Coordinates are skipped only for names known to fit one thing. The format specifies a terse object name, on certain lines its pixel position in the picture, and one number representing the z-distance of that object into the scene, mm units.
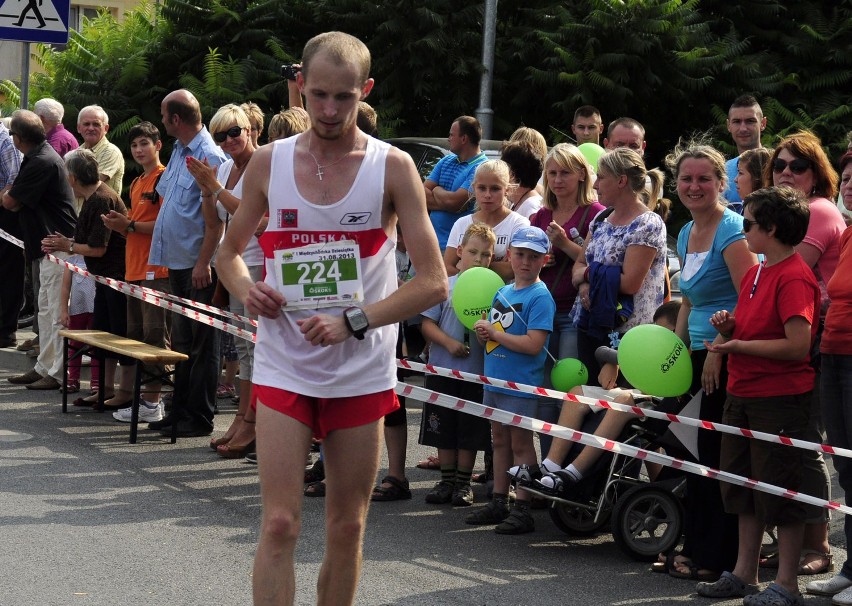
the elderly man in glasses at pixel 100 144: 12570
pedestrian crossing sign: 12078
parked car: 12312
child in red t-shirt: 5922
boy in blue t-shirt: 7328
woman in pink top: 6520
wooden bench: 9180
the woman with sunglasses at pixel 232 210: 8773
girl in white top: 8047
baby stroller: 6699
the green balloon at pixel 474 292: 7586
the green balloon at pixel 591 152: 9766
